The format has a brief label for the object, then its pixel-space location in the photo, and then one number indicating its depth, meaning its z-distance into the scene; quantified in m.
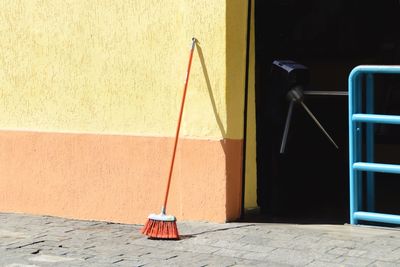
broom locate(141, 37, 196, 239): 10.16
